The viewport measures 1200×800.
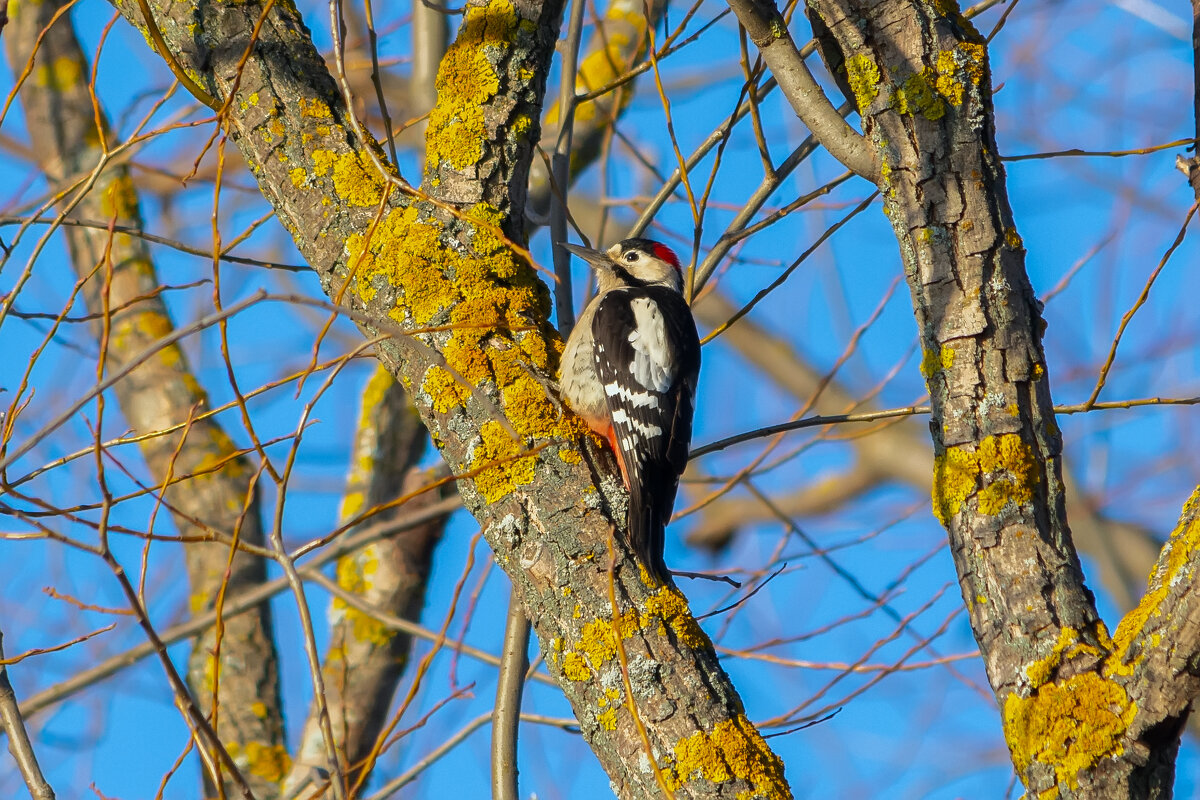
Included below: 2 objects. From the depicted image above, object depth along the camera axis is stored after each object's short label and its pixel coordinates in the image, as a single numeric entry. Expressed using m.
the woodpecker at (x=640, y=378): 6.55
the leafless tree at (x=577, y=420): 4.04
